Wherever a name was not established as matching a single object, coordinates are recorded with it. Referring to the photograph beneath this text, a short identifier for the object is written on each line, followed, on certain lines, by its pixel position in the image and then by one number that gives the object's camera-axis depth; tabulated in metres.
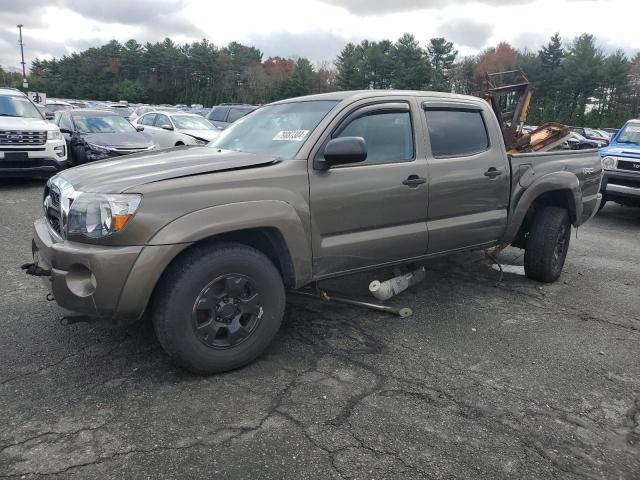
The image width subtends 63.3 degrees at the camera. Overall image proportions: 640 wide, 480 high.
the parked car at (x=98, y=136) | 10.75
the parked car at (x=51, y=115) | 13.32
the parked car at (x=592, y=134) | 32.38
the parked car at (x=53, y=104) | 28.39
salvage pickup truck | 2.94
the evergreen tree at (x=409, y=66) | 63.00
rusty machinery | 7.06
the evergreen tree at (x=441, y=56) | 66.56
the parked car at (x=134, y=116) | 18.55
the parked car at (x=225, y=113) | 17.28
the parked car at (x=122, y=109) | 32.83
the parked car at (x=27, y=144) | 9.41
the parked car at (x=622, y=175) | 9.46
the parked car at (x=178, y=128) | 13.45
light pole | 68.04
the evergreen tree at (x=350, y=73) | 69.19
